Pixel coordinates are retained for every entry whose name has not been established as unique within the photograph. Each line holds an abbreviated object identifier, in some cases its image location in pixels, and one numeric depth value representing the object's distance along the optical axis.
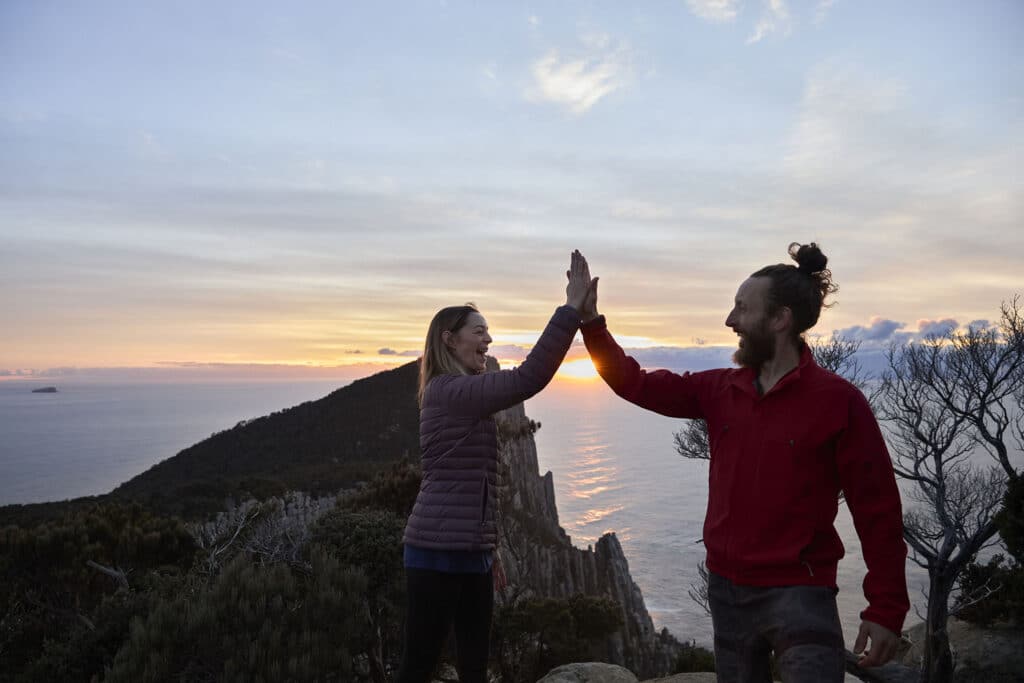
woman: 3.14
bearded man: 2.34
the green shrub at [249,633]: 3.99
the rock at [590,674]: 7.36
